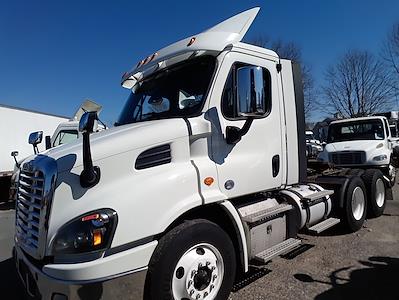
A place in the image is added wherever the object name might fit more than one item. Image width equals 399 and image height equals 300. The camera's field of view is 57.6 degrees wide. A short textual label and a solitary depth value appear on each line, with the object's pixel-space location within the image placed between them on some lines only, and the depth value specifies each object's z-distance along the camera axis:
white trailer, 13.11
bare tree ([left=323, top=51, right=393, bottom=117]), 37.44
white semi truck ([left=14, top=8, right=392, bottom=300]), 2.89
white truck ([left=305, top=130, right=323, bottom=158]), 34.07
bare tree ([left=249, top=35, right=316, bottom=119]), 28.05
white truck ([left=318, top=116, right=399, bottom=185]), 10.15
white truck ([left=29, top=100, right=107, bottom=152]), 11.15
